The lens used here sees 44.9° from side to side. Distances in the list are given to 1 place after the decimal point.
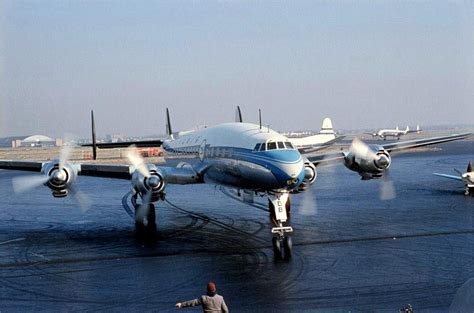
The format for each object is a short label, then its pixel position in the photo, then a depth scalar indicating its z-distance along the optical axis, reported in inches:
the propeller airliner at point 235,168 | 794.2
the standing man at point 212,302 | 402.6
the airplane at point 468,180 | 1344.7
